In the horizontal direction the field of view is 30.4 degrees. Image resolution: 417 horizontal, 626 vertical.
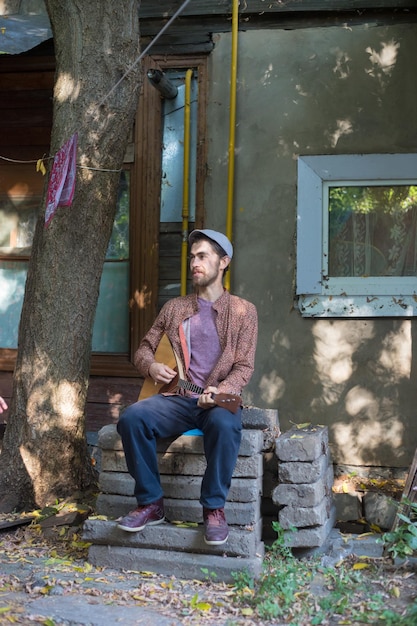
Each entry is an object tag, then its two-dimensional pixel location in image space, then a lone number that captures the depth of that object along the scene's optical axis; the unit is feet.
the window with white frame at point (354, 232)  21.07
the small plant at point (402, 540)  14.26
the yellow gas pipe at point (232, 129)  21.63
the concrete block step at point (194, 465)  14.53
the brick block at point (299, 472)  14.89
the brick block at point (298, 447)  14.92
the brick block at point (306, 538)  14.79
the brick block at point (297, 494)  14.82
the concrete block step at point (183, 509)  14.30
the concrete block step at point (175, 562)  13.62
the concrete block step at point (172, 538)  13.87
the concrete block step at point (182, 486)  14.43
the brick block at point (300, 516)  14.76
